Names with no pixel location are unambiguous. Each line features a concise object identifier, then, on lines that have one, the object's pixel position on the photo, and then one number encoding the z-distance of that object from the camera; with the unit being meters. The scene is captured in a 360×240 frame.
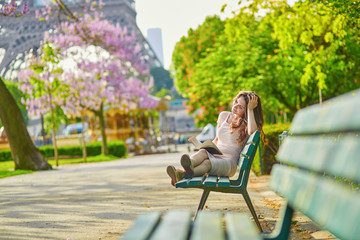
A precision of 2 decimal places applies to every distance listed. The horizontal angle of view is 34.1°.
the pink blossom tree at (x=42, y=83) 18.66
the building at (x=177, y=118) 108.88
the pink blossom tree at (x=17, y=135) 16.75
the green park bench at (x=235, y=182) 4.72
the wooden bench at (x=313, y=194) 1.84
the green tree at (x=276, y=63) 12.36
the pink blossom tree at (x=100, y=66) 25.20
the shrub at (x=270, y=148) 10.91
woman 5.50
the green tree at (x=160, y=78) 116.69
